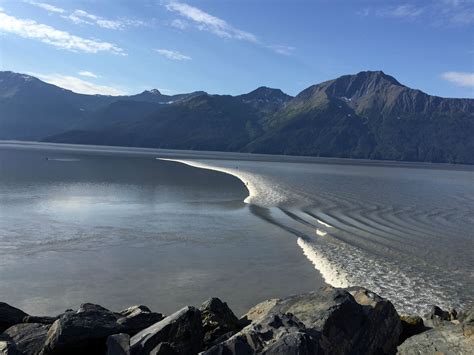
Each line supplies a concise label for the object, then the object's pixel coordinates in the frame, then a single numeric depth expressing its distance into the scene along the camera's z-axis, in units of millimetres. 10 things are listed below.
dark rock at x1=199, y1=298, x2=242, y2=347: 13711
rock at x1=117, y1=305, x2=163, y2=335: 13327
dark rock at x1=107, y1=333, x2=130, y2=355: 11227
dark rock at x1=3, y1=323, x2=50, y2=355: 12031
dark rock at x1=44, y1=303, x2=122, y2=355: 11469
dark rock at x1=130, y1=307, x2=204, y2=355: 11461
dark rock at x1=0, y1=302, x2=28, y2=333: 14164
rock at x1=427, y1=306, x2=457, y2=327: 15451
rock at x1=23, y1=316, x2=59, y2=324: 14328
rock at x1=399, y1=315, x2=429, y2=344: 14328
